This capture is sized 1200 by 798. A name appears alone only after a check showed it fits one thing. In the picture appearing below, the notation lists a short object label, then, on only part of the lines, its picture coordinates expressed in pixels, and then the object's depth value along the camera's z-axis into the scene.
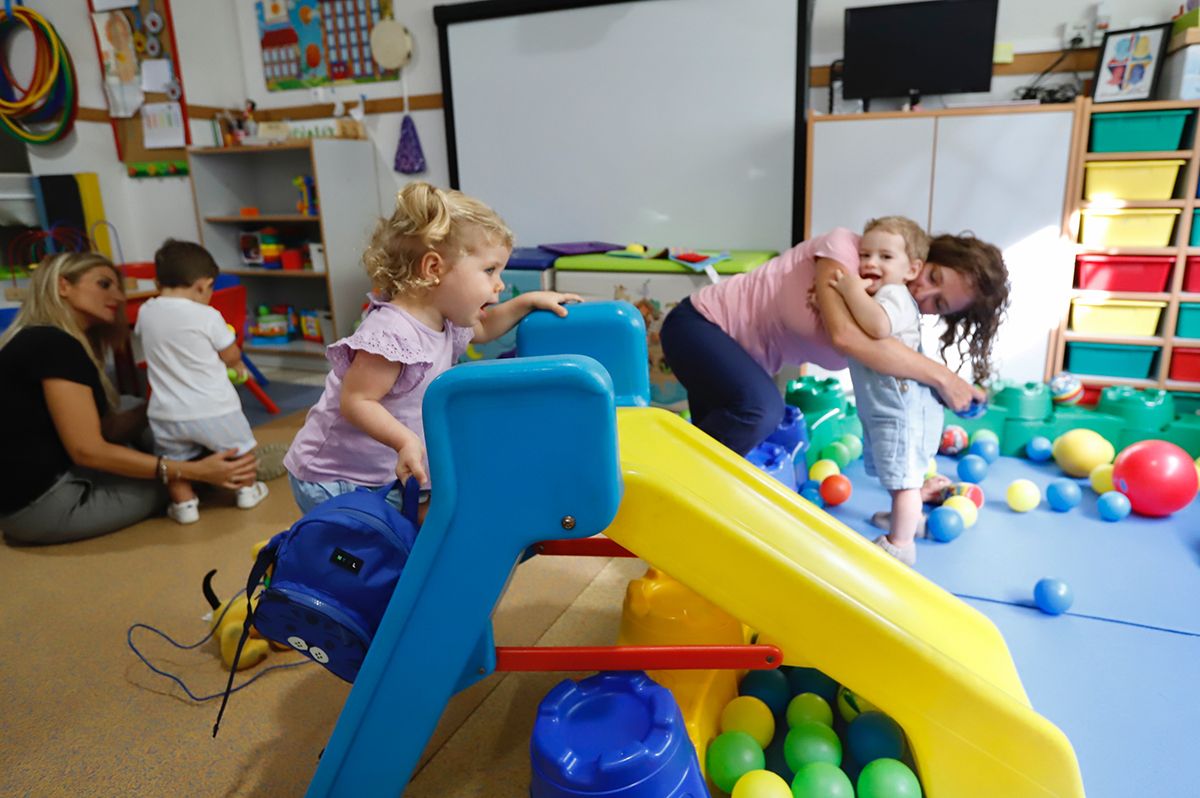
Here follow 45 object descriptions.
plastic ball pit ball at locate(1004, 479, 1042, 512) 2.29
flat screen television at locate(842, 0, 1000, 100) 3.12
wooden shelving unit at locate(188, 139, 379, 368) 4.27
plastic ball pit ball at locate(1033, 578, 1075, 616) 1.74
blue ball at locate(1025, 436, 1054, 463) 2.69
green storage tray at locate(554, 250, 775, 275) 3.30
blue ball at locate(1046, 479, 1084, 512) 2.28
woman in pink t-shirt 1.90
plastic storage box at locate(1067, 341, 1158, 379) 3.07
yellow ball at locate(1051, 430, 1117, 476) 2.51
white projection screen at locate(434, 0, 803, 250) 3.62
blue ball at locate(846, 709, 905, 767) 1.30
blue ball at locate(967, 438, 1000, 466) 2.68
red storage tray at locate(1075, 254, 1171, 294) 2.99
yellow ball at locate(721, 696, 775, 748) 1.36
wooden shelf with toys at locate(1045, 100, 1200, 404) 2.89
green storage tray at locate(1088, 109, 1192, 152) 2.86
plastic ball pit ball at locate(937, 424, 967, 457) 2.76
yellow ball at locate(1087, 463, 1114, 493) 2.38
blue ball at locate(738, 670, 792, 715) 1.45
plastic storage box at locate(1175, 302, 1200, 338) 2.97
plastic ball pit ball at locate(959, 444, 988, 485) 2.52
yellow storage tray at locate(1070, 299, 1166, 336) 3.03
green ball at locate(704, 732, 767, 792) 1.26
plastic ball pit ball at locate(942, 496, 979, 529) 2.23
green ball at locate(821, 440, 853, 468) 2.67
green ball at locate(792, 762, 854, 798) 1.18
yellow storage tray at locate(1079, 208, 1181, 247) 2.95
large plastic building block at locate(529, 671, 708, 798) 1.01
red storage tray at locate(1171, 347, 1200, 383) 3.01
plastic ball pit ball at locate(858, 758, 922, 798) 1.17
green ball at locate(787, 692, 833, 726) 1.38
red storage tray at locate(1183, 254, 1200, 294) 2.94
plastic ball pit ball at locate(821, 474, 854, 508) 2.38
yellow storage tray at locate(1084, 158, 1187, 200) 2.90
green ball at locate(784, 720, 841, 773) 1.28
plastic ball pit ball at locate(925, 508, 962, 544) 2.13
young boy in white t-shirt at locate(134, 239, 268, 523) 2.47
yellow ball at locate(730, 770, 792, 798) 1.17
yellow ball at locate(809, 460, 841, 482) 2.51
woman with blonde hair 2.25
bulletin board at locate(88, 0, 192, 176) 4.46
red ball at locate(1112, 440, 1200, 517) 2.17
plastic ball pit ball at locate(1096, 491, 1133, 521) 2.21
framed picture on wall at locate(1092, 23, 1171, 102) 2.93
